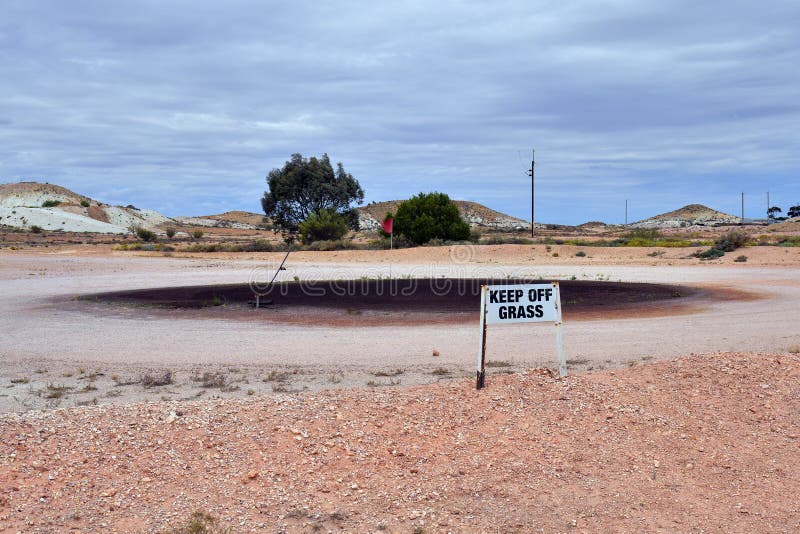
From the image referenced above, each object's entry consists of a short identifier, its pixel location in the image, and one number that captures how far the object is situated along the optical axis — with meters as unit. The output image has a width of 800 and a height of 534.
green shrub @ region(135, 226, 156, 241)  87.38
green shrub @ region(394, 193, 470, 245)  66.06
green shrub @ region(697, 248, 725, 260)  47.26
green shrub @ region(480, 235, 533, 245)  61.59
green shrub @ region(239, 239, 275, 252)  65.75
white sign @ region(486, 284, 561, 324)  9.34
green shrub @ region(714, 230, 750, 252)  49.16
